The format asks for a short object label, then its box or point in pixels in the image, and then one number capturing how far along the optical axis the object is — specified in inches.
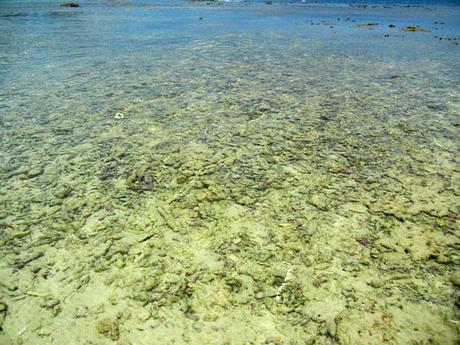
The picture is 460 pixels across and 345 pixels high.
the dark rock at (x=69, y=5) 1129.8
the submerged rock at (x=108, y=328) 76.5
